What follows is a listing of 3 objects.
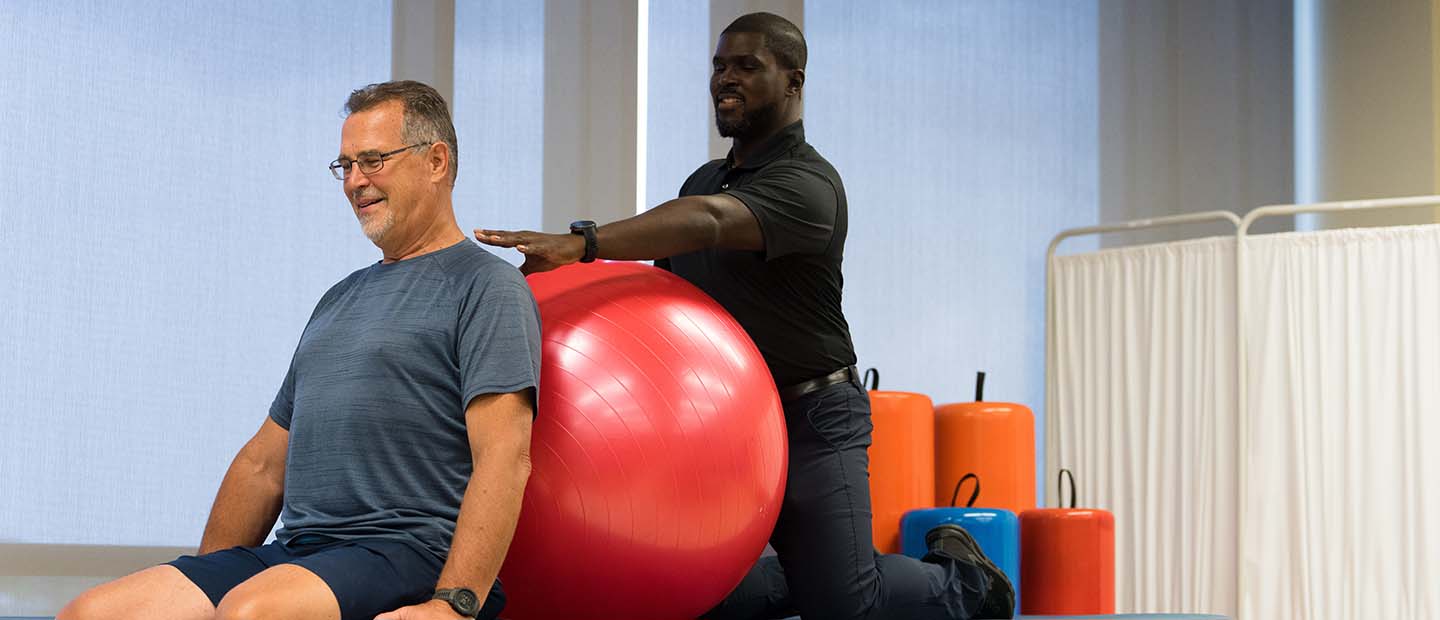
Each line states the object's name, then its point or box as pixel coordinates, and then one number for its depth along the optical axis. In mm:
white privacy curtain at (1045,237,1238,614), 4316
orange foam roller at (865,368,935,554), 3631
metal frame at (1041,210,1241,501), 4609
